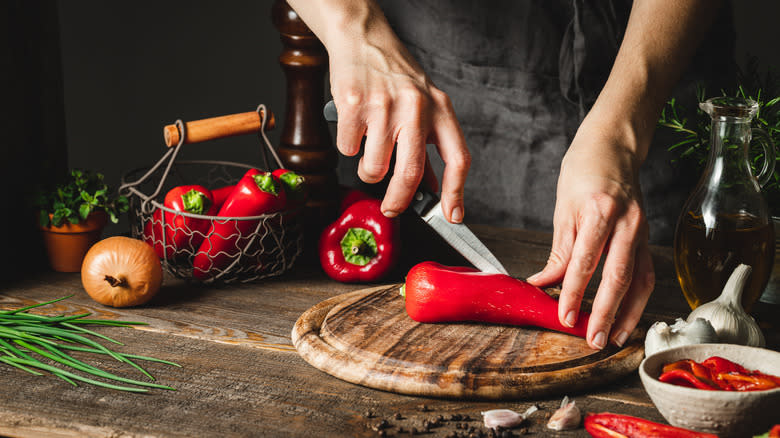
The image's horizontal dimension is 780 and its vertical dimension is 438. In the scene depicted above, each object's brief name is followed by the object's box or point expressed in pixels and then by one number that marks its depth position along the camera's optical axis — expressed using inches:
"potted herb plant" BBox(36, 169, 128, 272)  59.4
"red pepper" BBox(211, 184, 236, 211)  62.9
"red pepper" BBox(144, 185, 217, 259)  58.9
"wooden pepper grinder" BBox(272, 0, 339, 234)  62.1
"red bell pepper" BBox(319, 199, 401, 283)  61.6
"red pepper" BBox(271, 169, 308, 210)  60.0
